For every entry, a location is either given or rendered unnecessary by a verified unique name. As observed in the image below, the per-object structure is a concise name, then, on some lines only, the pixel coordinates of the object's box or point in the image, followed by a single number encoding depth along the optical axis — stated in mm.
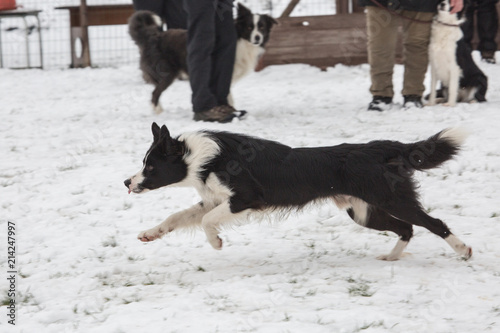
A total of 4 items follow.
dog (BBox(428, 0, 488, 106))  13398
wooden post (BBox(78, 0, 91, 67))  23059
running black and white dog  6500
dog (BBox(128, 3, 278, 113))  14477
